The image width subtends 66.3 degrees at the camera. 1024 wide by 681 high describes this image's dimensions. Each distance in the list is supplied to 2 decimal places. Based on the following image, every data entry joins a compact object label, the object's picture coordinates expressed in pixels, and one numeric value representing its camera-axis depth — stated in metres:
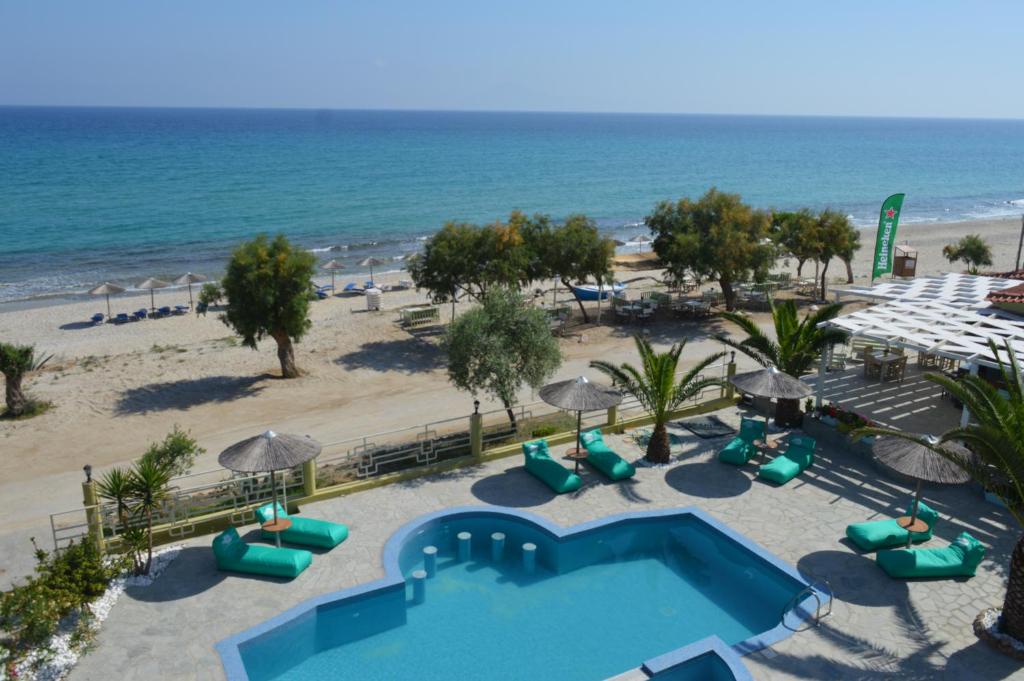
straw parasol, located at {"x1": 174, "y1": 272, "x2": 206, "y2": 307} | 34.88
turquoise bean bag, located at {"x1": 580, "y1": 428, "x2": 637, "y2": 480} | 15.10
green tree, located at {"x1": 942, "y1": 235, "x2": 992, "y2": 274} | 36.16
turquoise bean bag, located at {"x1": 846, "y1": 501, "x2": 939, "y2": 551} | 12.55
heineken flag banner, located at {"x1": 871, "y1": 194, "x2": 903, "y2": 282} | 26.25
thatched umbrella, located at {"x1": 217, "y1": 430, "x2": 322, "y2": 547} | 11.80
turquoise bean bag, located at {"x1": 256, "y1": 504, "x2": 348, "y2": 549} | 12.66
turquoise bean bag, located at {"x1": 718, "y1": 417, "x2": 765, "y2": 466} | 15.76
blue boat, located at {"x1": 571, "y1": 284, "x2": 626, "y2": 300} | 32.94
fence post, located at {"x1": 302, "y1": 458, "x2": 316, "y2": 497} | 13.96
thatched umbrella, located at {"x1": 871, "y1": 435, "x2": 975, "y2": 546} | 11.47
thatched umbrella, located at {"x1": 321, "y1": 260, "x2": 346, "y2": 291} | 40.01
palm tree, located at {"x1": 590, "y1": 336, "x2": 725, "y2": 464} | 15.43
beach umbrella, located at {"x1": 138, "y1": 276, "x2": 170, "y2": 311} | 33.00
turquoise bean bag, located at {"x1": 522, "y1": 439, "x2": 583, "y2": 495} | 14.69
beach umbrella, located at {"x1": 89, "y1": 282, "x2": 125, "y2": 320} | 31.86
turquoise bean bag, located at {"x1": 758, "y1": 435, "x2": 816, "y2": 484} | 14.98
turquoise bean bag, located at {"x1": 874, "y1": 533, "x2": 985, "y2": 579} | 11.72
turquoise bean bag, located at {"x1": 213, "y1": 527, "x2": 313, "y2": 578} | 11.88
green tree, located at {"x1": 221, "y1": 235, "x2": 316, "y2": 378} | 22.30
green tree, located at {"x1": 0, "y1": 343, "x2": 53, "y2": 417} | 19.97
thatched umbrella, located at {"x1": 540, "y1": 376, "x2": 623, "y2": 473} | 14.55
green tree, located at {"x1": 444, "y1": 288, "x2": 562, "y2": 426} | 16.23
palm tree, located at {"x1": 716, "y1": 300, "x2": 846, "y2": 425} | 16.92
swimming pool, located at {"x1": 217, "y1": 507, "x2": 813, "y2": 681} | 10.45
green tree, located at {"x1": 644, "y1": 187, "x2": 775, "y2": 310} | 27.52
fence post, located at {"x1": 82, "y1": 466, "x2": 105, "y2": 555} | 11.97
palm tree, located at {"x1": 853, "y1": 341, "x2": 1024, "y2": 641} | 9.54
